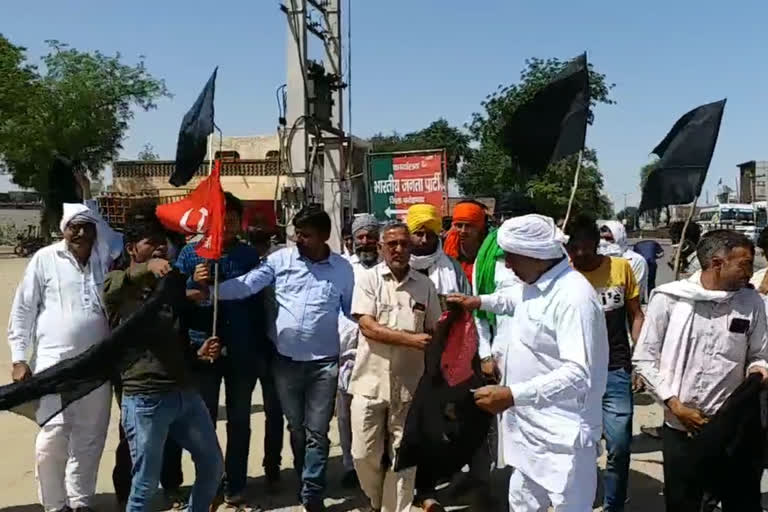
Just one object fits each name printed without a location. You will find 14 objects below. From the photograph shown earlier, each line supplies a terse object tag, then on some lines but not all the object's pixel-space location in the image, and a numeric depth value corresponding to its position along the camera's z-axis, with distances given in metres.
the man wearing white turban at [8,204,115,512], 4.45
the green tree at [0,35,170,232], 37.91
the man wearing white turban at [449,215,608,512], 3.05
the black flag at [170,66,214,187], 4.80
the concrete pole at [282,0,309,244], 10.38
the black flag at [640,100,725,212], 4.79
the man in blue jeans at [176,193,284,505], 4.83
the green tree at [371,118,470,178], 62.34
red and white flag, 4.32
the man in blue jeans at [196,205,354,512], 4.72
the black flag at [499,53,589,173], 4.95
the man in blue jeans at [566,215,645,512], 4.40
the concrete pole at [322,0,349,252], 11.23
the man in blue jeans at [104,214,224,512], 3.80
